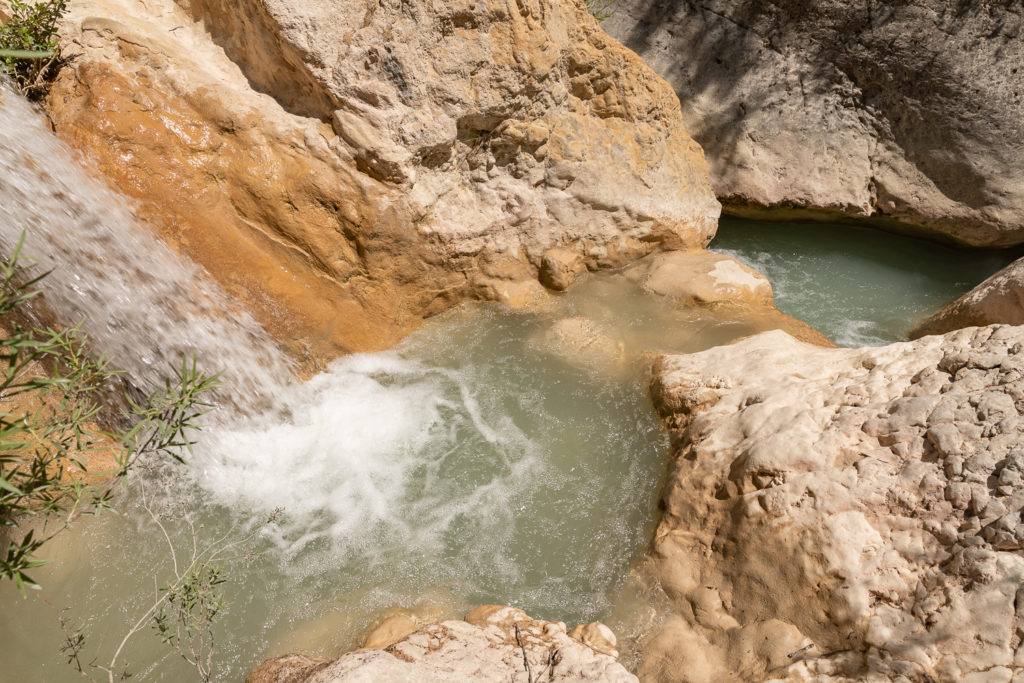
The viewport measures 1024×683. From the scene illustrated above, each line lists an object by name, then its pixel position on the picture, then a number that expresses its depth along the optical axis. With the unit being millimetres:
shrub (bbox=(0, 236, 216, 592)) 1723
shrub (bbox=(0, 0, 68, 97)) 3488
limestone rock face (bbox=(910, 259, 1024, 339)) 4133
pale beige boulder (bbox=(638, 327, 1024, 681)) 2439
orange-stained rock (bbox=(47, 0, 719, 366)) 3807
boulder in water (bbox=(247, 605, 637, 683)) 2436
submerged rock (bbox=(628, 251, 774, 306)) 4727
